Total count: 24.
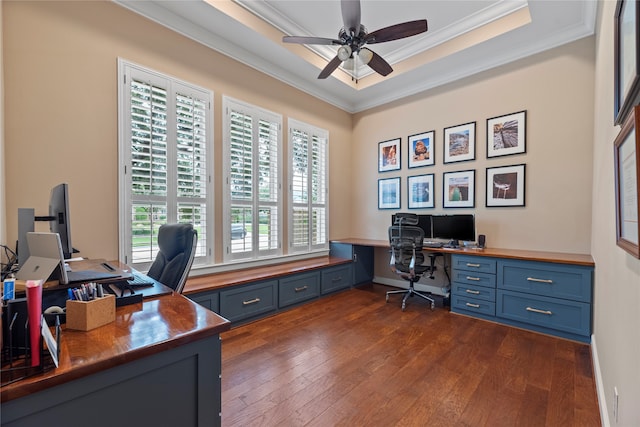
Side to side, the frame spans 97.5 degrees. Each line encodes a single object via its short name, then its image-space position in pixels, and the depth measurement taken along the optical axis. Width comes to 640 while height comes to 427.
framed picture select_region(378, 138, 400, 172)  4.64
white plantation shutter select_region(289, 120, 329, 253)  4.22
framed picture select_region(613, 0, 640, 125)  0.88
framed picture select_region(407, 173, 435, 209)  4.24
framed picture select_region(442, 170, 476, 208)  3.85
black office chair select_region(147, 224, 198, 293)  1.86
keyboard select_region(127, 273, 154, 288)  1.62
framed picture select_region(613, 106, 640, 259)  0.90
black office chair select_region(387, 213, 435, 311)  3.55
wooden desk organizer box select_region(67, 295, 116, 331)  1.03
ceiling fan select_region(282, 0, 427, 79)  2.41
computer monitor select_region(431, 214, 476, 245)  3.63
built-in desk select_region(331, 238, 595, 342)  2.65
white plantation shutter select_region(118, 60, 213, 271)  2.67
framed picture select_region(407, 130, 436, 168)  4.23
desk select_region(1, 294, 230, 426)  0.75
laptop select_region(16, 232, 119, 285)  1.19
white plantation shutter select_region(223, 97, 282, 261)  3.43
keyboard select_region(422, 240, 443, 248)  3.67
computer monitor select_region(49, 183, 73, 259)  1.36
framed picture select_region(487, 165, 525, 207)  3.46
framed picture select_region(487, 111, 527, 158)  3.45
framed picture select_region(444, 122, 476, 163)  3.84
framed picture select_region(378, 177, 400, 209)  4.62
